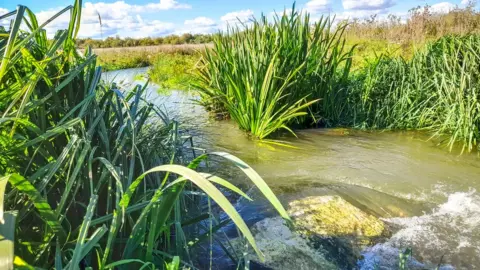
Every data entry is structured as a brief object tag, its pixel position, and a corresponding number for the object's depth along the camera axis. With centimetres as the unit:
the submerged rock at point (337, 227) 266
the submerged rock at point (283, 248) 246
